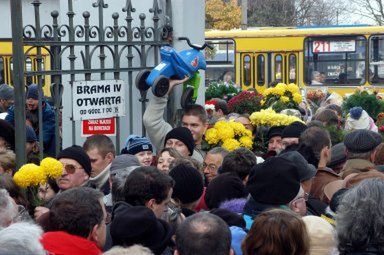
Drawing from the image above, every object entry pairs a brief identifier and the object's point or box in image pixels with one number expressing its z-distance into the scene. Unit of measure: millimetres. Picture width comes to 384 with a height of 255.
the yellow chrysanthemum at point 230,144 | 12235
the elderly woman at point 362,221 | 6463
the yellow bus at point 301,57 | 33495
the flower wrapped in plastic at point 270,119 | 13423
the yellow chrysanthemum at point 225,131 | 12371
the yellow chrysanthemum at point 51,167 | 8210
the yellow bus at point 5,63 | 28700
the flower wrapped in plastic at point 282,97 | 15910
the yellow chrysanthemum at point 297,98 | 16238
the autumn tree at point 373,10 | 74434
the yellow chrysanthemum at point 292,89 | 16204
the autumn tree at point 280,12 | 70020
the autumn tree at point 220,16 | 56902
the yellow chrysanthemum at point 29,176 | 8091
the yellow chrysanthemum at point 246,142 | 12518
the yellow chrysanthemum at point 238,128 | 12577
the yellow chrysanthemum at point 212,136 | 12326
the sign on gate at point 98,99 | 10256
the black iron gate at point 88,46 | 8719
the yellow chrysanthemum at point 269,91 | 16125
